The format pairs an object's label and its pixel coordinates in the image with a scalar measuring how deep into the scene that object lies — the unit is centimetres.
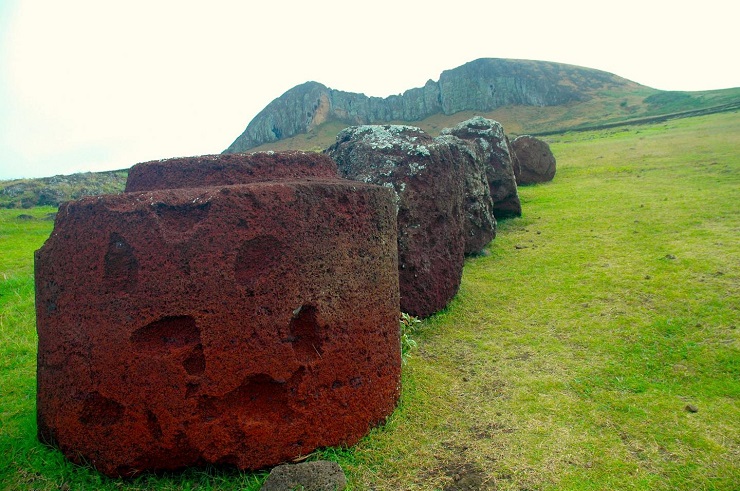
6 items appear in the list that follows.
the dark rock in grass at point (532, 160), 1483
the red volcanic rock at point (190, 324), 326
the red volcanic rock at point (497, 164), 1078
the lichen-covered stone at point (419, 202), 636
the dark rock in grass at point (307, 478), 318
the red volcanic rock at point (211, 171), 380
